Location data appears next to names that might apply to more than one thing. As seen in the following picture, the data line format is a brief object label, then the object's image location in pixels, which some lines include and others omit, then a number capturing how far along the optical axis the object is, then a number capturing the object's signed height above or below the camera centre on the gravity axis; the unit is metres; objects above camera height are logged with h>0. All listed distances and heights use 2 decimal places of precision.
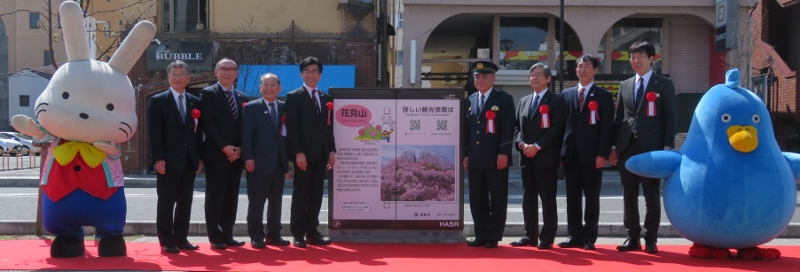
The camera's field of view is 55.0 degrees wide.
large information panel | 7.65 -0.37
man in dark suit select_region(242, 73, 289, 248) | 7.27 -0.23
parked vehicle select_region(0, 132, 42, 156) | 36.77 -0.57
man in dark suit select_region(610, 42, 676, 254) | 6.90 +0.02
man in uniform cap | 7.34 -0.22
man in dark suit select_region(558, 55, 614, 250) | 7.14 -0.15
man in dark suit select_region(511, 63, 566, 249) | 7.21 -0.19
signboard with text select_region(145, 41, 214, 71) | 20.98 +1.99
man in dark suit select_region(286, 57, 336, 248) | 7.30 -0.17
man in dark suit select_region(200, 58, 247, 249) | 7.23 -0.17
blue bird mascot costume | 6.22 -0.39
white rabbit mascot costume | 6.42 -0.07
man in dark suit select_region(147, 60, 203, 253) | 6.99 -0.22
